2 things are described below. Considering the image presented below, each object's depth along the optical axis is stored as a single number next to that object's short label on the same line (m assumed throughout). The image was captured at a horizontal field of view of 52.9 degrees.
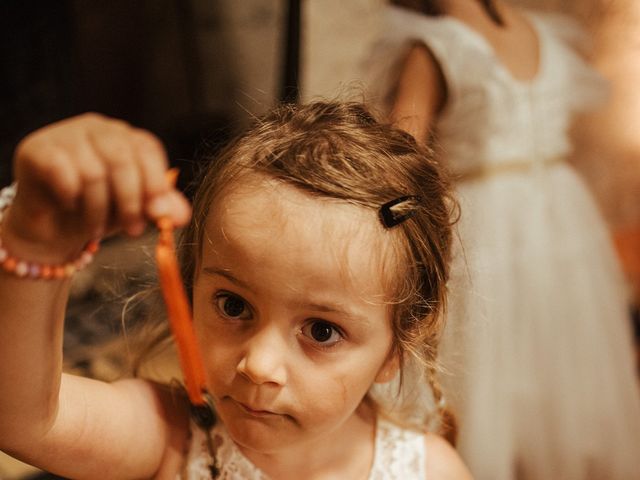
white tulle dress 0.82
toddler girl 0.39
